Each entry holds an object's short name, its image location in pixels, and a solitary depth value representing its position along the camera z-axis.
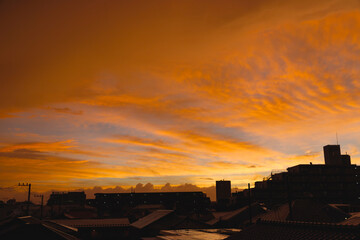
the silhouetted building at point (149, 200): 161.00
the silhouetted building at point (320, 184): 120.25
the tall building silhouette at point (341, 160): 149.50
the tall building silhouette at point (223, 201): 168.85
